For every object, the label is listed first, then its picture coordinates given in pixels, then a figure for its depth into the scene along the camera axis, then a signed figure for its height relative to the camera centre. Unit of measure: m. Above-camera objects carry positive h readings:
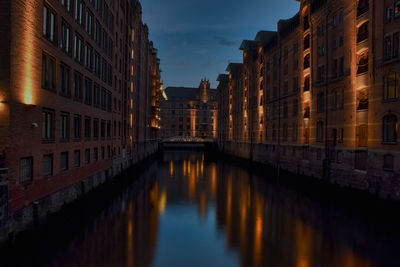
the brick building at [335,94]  22.48 +4.58
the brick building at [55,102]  13.61 +2.08
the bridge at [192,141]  89.39 -2.61
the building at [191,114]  136.00 +9.40
